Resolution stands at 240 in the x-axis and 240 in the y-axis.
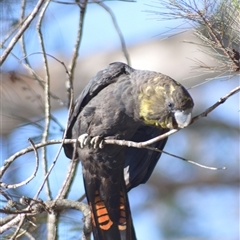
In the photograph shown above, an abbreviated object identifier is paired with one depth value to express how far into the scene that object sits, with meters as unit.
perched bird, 6.45
